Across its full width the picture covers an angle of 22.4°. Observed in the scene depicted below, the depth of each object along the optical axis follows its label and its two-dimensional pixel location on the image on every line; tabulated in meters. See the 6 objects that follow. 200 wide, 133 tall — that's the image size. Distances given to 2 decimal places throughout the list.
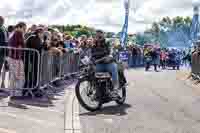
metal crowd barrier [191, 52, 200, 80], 20.59
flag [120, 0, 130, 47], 45.68
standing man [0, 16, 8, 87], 12.03
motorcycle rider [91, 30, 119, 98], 11.22
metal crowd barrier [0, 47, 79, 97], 11.25
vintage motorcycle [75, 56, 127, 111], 10.51
